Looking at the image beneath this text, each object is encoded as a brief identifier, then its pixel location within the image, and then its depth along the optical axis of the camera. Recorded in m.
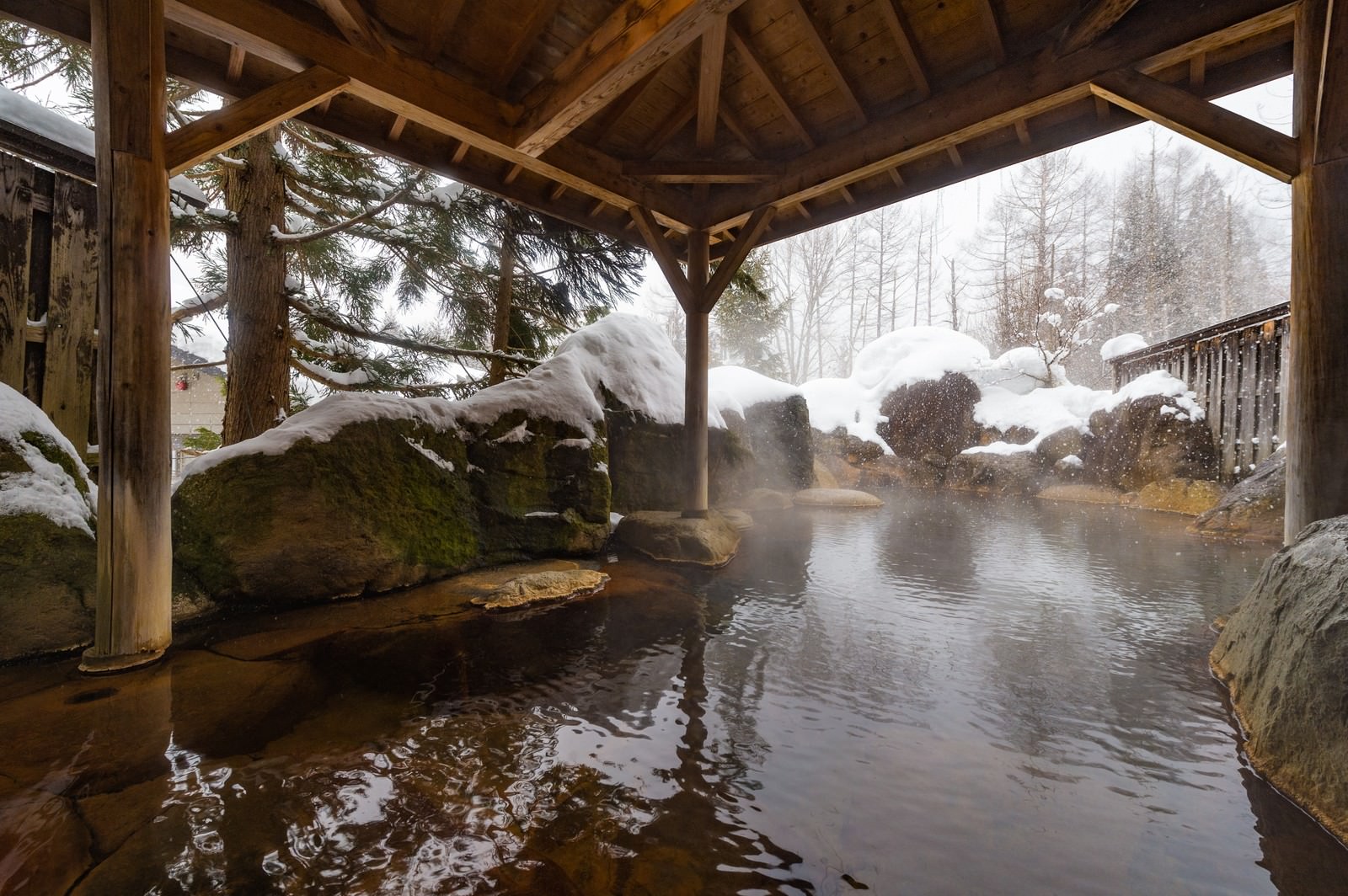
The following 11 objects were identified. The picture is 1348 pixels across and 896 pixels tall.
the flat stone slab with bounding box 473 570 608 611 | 3.59
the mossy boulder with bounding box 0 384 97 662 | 2.51
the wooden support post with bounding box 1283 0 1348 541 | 2.64
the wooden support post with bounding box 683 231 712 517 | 5.38
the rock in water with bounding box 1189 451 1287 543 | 5.90
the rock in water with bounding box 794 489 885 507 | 9.10
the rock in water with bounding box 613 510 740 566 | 4.99
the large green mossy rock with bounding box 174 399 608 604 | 3.23
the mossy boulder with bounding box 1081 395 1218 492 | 8.55
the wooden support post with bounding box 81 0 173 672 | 2.51
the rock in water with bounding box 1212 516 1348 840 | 1.60
